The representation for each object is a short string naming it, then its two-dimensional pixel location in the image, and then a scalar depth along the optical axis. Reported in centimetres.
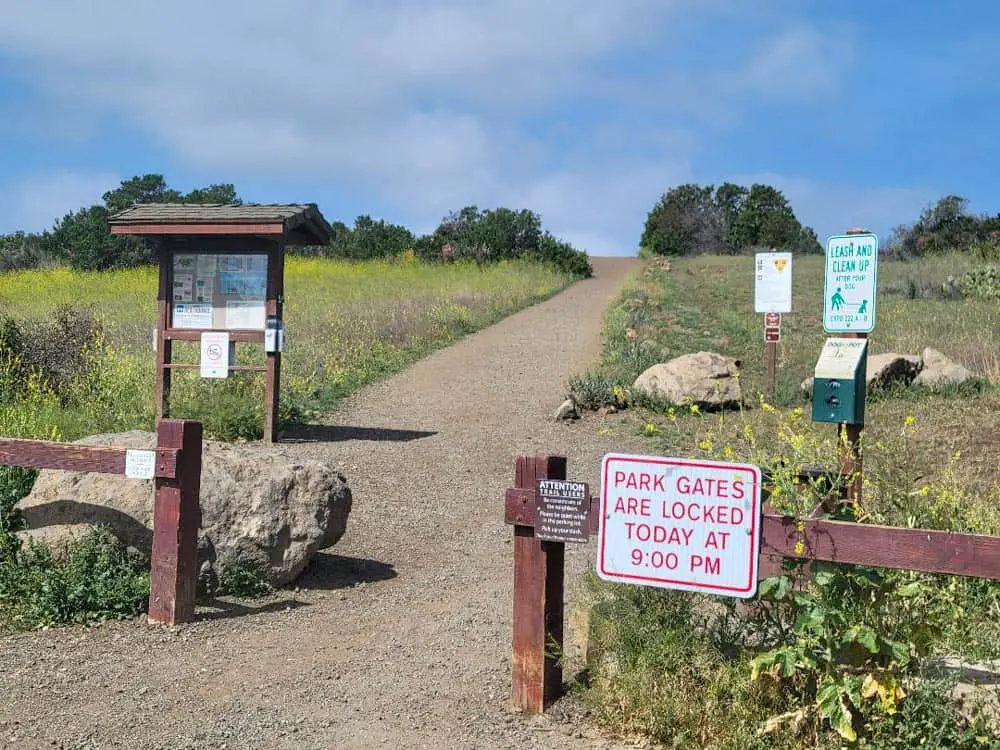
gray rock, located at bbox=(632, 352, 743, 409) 1284
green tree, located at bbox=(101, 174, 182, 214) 4762
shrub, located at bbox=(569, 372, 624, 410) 1321
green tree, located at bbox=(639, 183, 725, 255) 5969
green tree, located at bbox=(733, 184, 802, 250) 5897
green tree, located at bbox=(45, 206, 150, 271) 4031
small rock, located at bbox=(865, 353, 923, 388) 1308
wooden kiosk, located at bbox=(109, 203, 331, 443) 1148
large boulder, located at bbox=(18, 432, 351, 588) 639
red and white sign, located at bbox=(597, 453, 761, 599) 412
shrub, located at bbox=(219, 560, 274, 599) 649
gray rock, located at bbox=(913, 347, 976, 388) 1305
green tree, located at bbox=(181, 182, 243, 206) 4747
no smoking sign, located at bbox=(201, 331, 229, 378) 1162
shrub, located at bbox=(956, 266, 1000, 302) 2381
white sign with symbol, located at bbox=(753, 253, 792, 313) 1424
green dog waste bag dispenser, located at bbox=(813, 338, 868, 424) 587
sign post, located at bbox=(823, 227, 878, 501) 638
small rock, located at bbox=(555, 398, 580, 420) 1288
